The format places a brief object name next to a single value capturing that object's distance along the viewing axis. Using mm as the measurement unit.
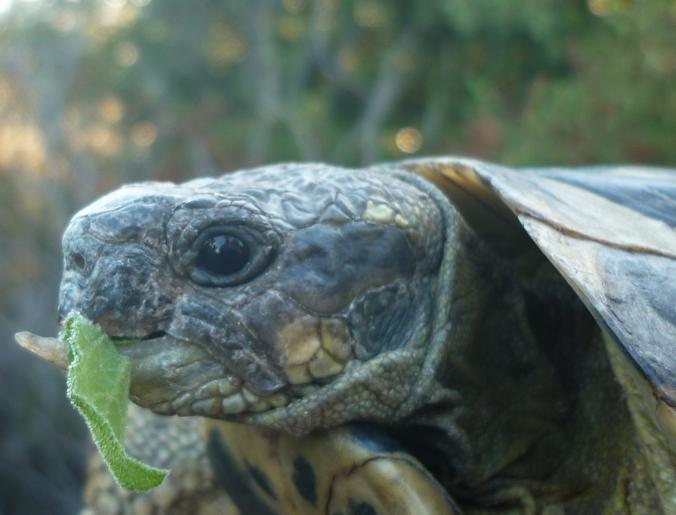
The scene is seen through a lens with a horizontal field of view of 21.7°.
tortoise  159
